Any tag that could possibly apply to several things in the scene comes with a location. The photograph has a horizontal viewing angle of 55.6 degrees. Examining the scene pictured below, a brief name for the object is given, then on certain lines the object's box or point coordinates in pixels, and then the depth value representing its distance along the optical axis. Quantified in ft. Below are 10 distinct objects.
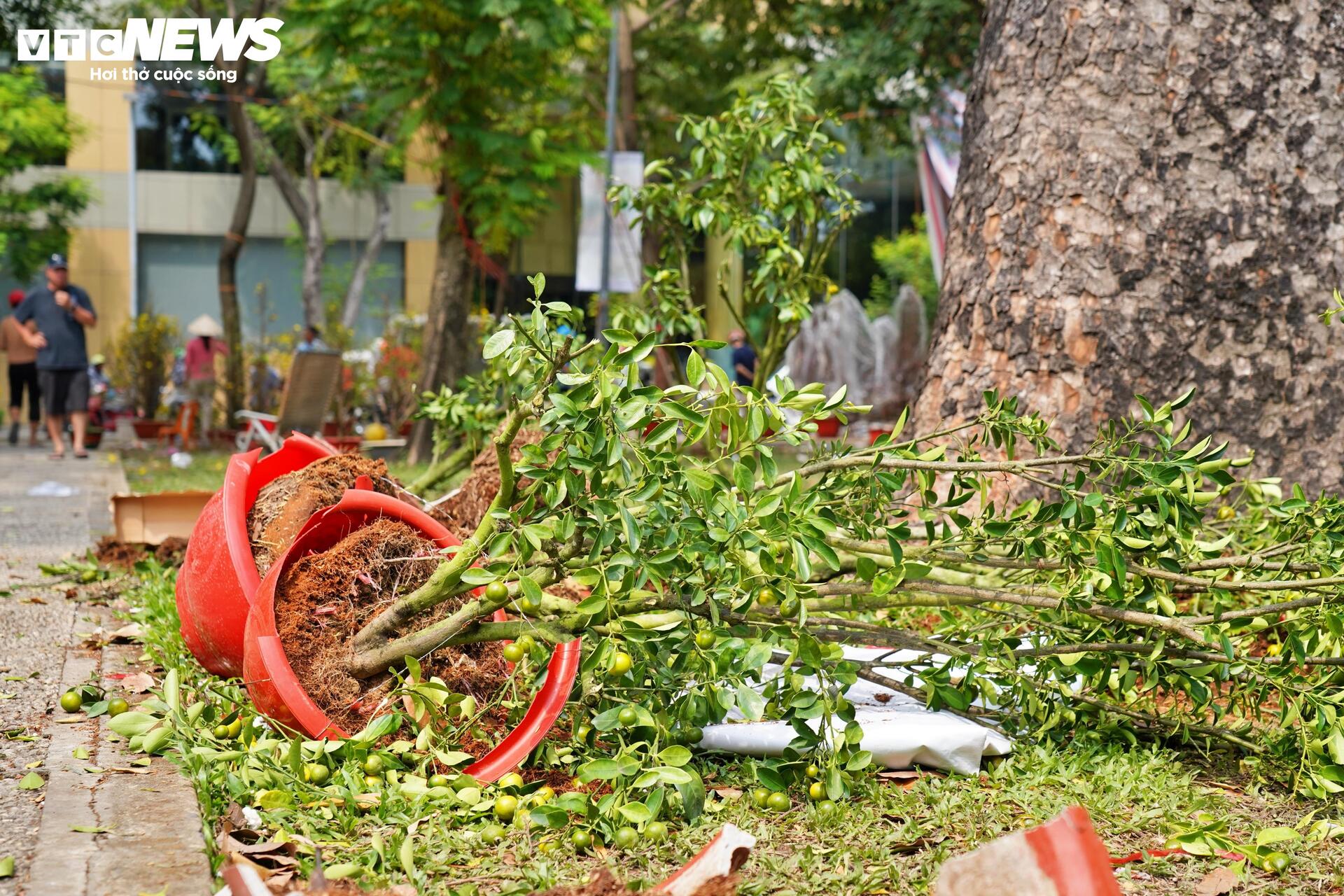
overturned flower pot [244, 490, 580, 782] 9.10
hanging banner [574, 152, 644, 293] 38.78
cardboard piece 18.58
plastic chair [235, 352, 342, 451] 36.11
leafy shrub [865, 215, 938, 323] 89.86
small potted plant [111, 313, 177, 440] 56.39
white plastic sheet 9.89
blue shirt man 41.06
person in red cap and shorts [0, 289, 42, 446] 46.91
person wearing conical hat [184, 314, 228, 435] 50.75
